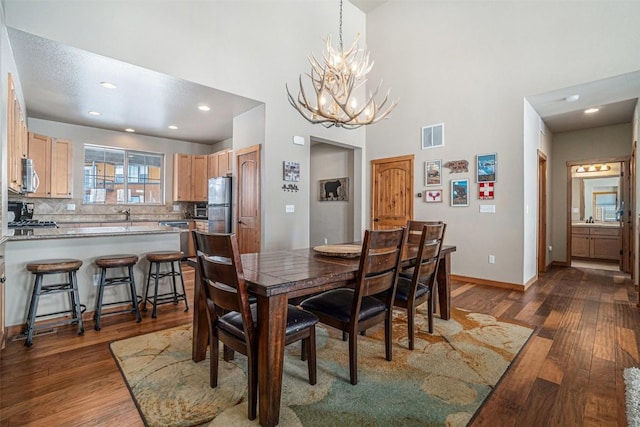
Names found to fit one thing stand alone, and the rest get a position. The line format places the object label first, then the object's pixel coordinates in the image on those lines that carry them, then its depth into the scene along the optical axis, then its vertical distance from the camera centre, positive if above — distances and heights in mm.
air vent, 4949 +1298
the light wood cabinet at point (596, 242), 6250 -577
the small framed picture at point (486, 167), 4438 +697
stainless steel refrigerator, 5246 +181
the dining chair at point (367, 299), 1833 -575
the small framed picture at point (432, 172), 4973 +700
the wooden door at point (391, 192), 5375 +425
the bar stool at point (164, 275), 3176 -651
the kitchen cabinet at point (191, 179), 6781 +801
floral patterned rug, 1608 -1039
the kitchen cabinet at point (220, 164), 6164 +1079
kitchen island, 2678 -358
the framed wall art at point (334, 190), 6391 +550
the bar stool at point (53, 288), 2520 -640
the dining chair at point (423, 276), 2297 -509
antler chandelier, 2877 +1247
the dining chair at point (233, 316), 1500 -568
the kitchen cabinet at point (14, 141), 2846 +757
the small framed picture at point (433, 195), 4984 +326
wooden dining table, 1475 -408
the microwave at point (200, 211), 6894 +99
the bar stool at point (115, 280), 2838 -639
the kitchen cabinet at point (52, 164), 5043 +888
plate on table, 2252 -275
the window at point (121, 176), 6016 +818
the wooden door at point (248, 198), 4602 +265
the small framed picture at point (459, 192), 4707 +357
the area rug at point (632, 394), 1600 -1057
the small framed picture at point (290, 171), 4652 +683
